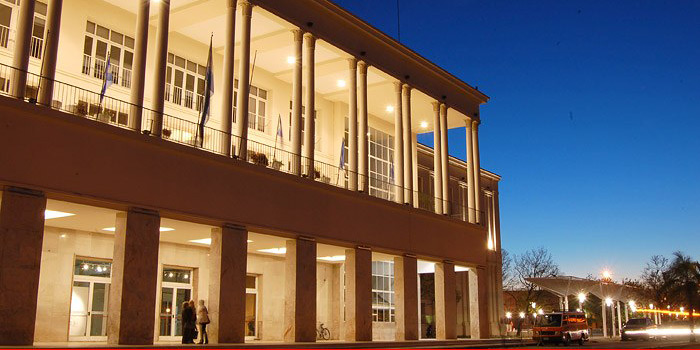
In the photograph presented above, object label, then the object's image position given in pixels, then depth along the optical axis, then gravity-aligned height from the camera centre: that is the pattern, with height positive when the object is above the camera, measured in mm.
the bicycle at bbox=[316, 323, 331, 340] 34619 -511
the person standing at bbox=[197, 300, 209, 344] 23358 -8
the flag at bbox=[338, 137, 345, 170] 32678 +7544
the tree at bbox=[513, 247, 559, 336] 91088 +6764
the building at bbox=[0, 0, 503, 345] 19797 +4777
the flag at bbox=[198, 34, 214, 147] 23859 +7504
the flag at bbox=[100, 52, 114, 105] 22062 +7517
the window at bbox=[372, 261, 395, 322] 39469 +1723
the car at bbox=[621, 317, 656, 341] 45188 -302
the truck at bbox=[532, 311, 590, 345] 36875 -264
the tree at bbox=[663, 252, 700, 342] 46875 +2906
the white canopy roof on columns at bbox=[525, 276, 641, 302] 50966 +2749
